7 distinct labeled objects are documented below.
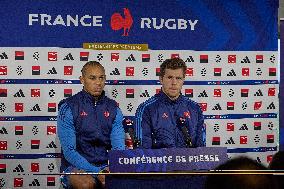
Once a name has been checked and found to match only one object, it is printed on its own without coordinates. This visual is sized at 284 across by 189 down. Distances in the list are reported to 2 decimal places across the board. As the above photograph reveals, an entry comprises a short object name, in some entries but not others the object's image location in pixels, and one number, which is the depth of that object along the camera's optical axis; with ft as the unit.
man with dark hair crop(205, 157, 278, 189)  6.81
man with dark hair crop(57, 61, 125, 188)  25.50
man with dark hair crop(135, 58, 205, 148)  25.23
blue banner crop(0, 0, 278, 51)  32.24
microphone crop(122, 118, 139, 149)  22.31
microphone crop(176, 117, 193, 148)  25.41
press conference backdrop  32.17
